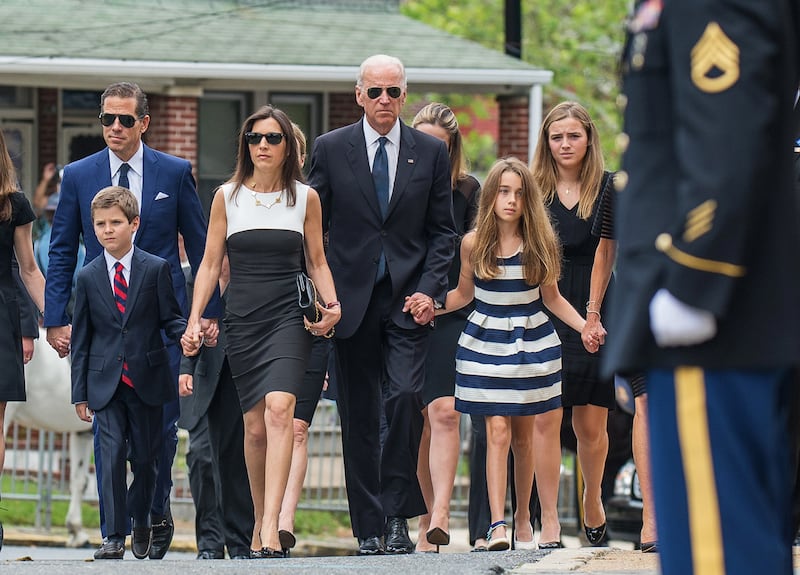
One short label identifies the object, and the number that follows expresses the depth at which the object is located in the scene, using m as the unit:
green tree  61.22
